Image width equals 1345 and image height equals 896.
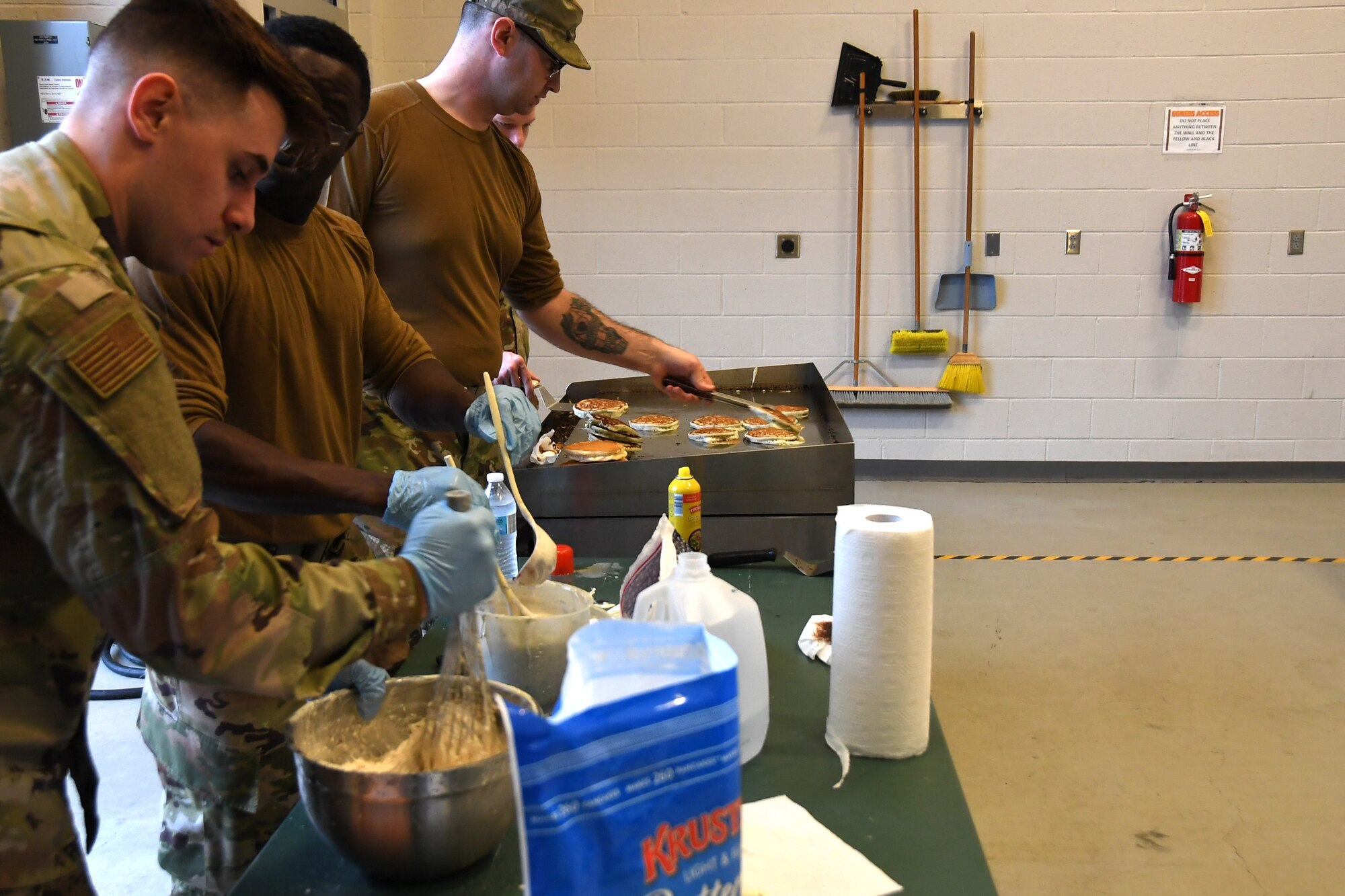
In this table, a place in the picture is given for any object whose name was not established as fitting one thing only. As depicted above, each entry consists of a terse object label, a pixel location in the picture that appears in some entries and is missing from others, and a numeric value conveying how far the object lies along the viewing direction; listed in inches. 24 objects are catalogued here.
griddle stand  95.6
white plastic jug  43.2
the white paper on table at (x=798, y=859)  37.2
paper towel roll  45.2
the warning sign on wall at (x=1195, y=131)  197.5
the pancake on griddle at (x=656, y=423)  123.3
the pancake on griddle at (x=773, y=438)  115.0
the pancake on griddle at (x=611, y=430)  116.1
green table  37.5
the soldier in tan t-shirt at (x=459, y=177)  84.0
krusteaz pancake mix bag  28.2
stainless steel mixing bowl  34.3
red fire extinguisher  196.2
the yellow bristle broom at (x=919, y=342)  204.2
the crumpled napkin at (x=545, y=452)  106.2
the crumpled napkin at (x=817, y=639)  57.6
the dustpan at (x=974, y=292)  204.5
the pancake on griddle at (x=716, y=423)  121.0
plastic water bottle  66.4
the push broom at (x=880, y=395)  207.6
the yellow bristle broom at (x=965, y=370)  203.3
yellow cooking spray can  70.6
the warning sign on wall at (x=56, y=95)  139.0
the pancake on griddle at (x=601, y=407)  128.3
